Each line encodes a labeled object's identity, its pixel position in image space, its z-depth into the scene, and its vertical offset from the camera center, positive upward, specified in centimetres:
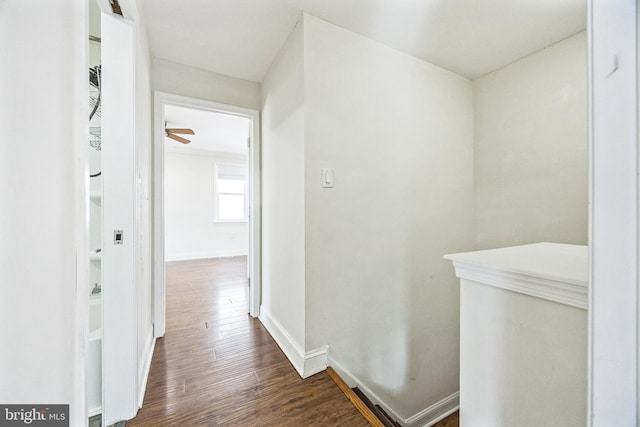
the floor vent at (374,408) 152 -128
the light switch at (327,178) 165 +23
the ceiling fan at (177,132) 353 +118
